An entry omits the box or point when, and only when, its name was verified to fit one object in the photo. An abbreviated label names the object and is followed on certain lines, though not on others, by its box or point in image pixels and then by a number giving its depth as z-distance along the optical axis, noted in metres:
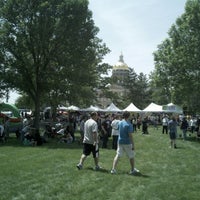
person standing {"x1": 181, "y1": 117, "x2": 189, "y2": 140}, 20.46
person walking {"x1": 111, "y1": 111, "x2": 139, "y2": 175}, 8.42
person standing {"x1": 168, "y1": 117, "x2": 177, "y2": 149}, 15.29
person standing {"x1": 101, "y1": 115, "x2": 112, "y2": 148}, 14.91
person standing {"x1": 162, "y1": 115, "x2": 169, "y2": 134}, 25.85
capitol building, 95.58
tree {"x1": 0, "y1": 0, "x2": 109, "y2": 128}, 19.97
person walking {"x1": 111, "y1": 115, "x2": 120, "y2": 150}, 14.08
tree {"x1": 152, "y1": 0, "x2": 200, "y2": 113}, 22.66
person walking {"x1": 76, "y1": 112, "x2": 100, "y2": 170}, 8.83
